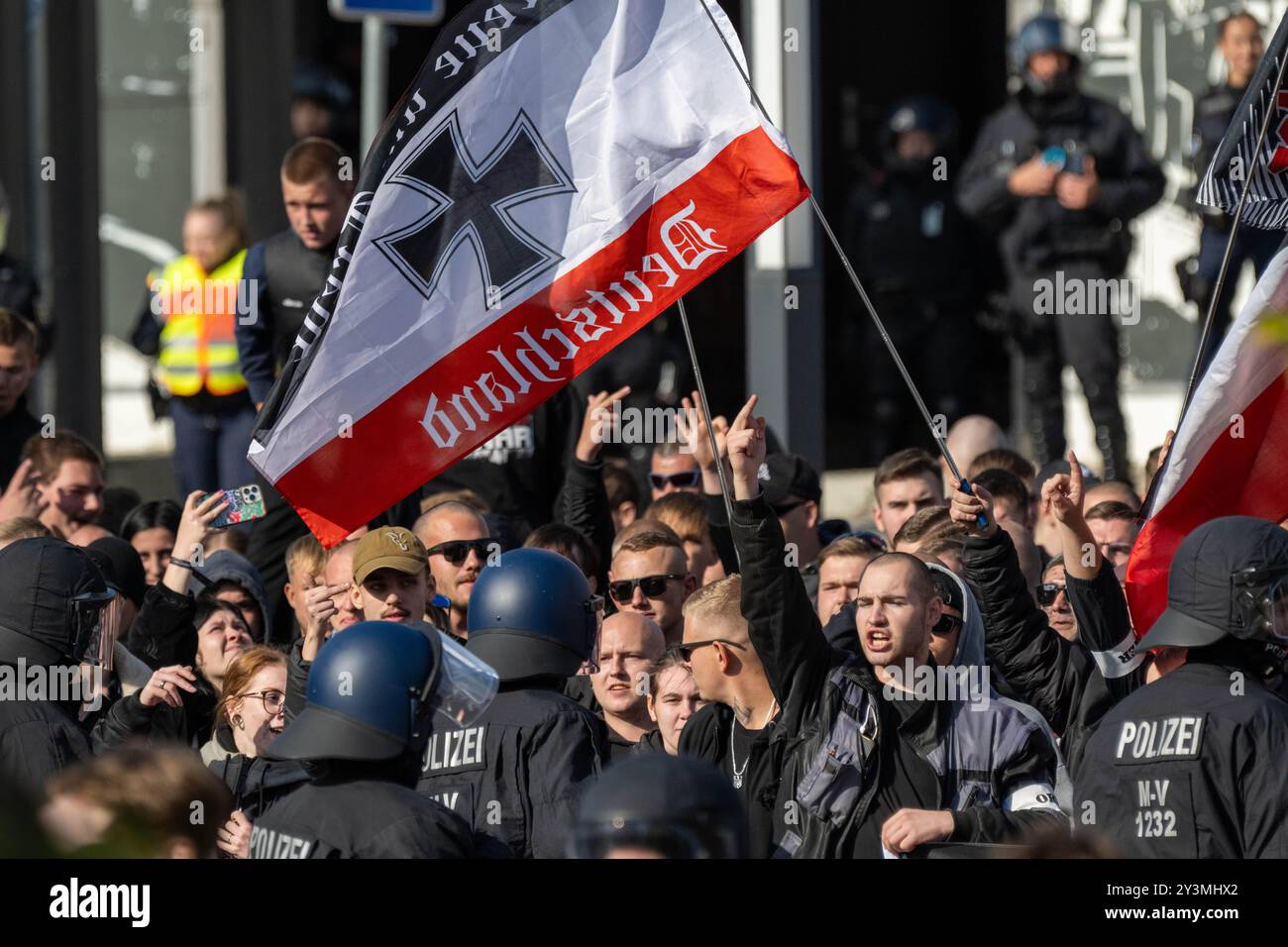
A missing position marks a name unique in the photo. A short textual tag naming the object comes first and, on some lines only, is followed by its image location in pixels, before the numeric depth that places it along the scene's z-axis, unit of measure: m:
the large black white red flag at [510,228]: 7.16
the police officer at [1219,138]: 12.09
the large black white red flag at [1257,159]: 7.68
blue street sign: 11.88
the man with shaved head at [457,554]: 8.25
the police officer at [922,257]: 13.91
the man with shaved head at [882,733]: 5.98
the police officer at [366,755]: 4.95
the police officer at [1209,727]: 5.45
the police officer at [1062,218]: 12.36
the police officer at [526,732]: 6.20
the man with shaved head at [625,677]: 7.39
